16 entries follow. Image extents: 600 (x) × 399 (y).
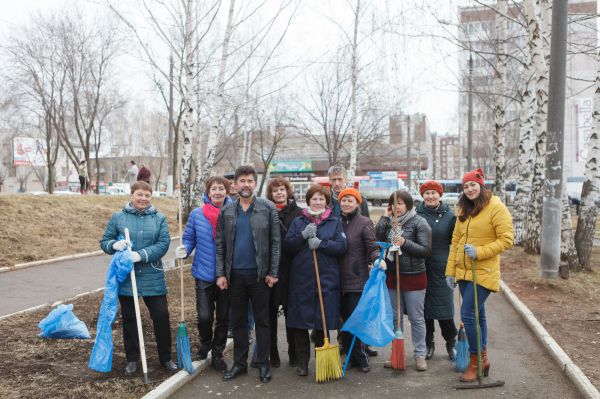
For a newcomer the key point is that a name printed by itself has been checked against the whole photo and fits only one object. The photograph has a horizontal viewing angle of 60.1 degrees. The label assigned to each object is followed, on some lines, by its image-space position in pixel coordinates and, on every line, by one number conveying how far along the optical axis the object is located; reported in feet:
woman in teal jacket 15.64
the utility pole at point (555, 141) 27.99
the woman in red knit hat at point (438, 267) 17.28
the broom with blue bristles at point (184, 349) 15.65
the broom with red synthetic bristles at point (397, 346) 16.21
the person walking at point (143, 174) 66.89
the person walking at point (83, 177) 85.92
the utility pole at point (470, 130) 71.17
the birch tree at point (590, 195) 30.91
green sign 212.23
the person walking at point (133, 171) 73.44
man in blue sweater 15.46
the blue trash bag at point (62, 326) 18.71
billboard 150.61
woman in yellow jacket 14.82
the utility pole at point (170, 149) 72.83
